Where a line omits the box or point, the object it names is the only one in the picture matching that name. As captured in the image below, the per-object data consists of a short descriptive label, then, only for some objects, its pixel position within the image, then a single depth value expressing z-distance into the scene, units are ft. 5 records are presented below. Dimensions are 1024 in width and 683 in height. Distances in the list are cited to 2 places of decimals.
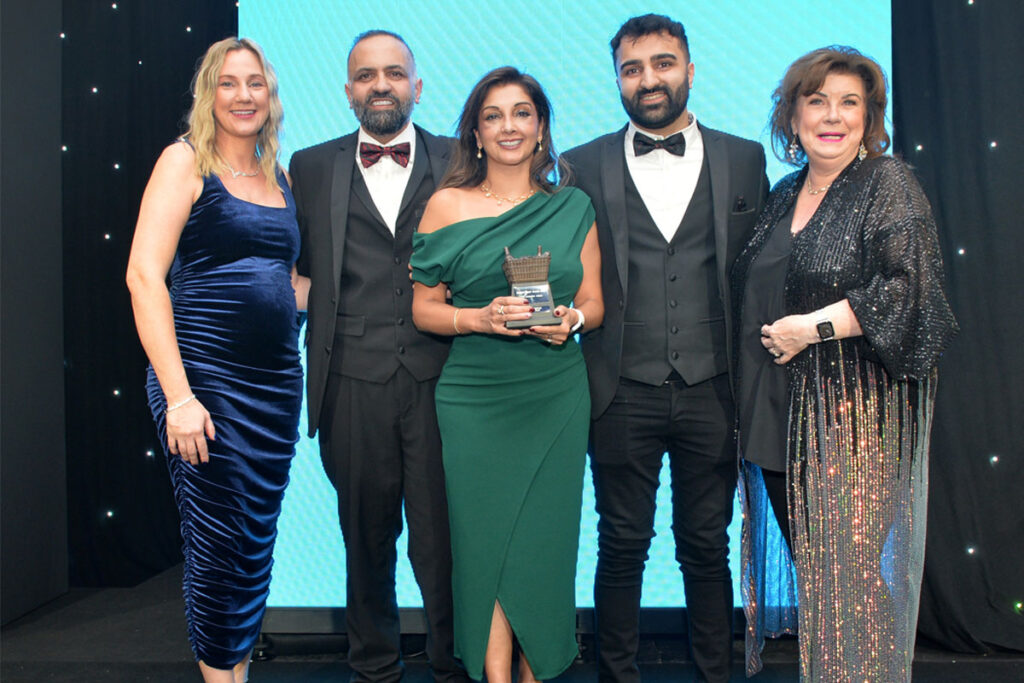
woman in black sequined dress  6.55
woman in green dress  7.47
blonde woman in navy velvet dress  7.13
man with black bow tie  7.70
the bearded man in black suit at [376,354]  8.01
